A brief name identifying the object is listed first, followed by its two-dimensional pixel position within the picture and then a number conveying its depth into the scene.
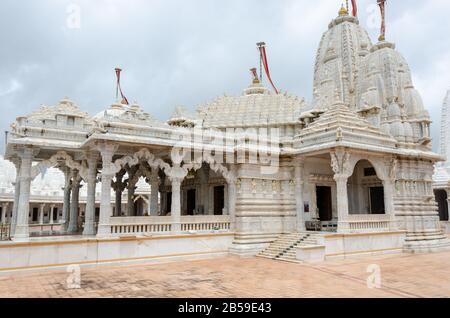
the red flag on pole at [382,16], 23.78
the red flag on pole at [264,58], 33.06
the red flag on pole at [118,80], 31.39
